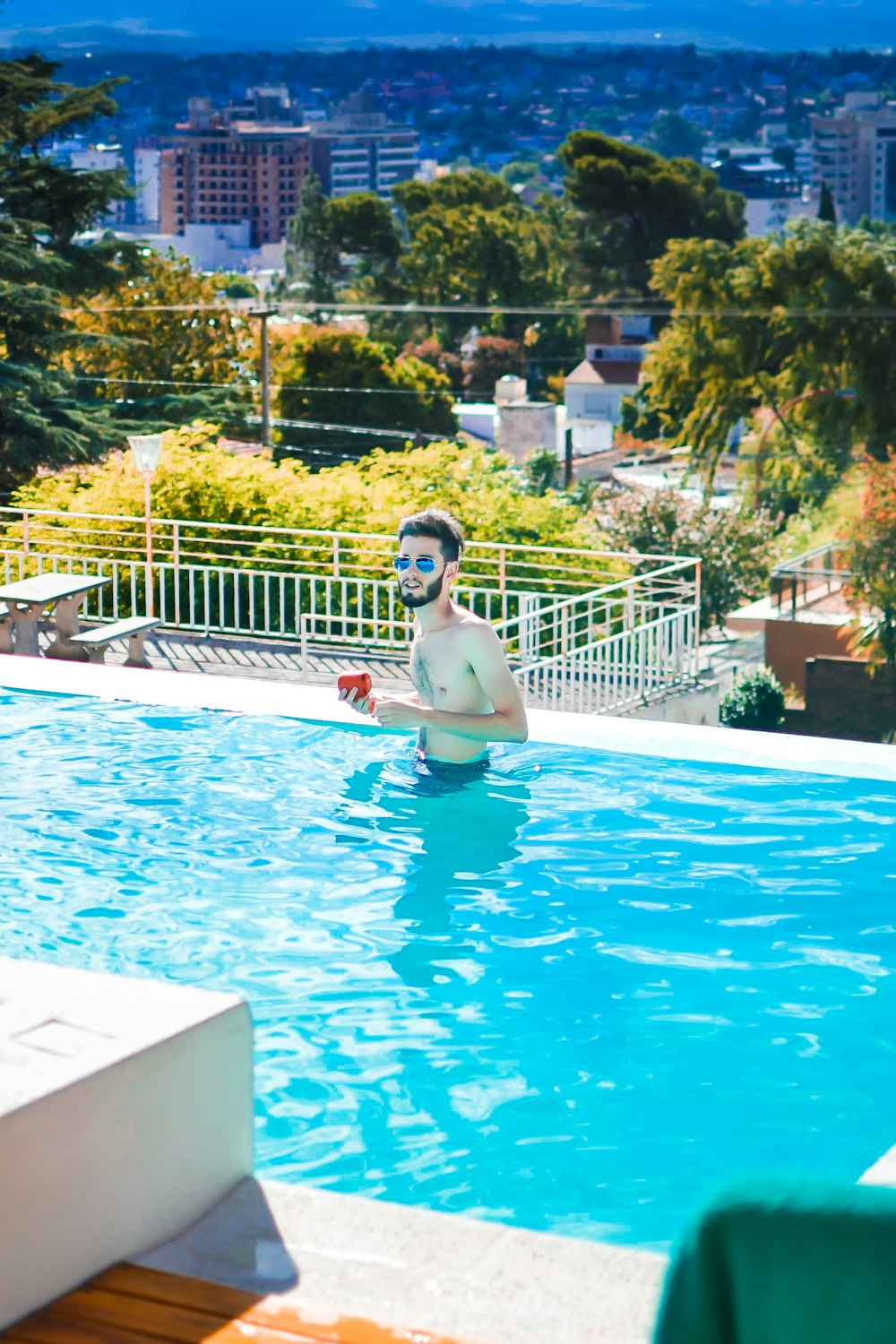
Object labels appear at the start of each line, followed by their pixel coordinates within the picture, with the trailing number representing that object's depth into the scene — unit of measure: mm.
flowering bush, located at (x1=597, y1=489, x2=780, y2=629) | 35719
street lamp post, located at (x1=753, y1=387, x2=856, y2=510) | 37844
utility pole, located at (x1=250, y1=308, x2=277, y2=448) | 37781
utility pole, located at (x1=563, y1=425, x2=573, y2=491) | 43094
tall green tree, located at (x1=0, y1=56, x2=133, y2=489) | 26484
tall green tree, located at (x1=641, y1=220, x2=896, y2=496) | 37562
